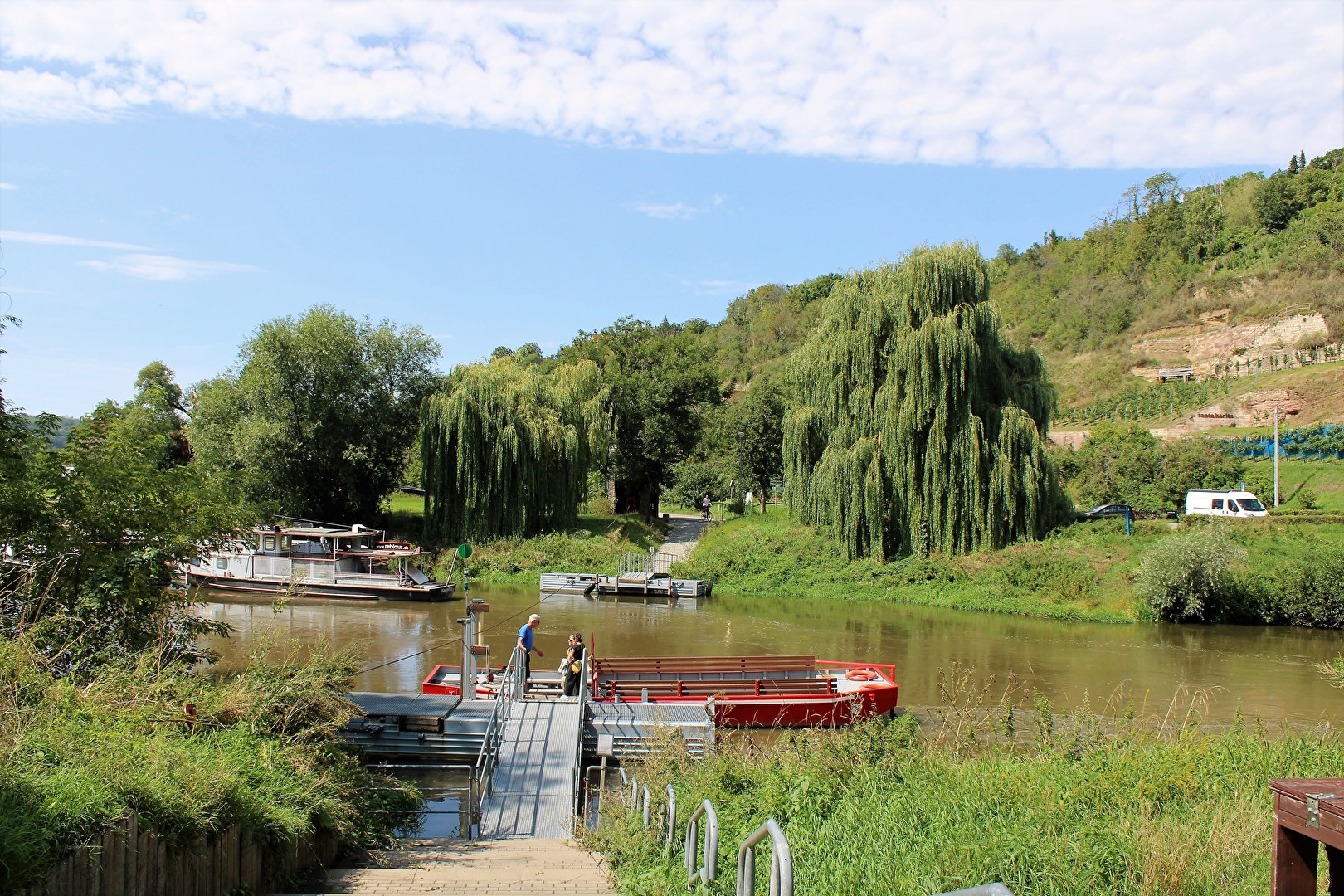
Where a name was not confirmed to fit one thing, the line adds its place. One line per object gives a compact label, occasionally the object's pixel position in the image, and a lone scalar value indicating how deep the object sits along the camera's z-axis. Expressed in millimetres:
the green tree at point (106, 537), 9391
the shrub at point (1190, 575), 25312
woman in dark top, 14070
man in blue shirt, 14422
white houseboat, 30625
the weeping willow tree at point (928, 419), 28875
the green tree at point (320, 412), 35469
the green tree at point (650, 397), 47781
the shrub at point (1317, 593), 25500
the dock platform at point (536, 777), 9711
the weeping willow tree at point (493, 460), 35281
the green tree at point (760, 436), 44844
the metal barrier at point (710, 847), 4875
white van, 31391
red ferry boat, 15016
